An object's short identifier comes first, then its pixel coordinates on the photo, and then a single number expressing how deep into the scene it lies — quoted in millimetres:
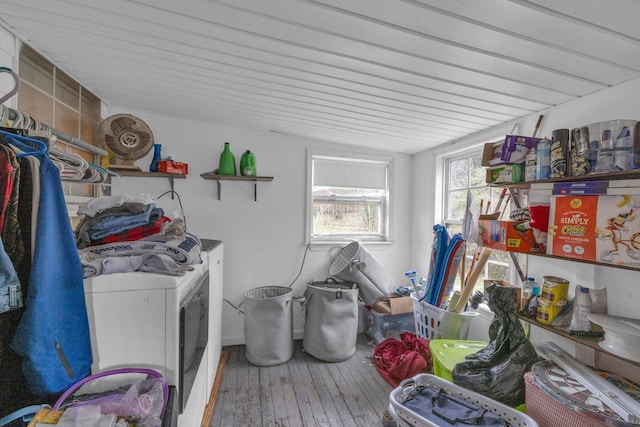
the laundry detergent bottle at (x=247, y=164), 2547
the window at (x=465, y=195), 2188
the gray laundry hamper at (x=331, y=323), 2387
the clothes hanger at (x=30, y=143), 792
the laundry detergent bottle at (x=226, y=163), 2502
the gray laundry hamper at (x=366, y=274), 2607
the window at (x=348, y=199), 2936
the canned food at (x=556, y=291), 1383
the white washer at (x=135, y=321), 1010
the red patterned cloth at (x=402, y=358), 2012
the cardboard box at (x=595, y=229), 1086
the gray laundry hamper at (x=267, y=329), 2289
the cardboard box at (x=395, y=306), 2592
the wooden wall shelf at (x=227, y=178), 2480
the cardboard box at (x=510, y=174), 1575
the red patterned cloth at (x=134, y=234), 1171
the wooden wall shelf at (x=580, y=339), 1135
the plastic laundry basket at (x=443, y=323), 1994
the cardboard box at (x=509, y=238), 1465
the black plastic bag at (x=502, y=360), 1401
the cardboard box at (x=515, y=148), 1570
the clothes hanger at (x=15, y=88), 835
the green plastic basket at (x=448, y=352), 1623
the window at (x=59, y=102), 1533
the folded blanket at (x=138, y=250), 1083
